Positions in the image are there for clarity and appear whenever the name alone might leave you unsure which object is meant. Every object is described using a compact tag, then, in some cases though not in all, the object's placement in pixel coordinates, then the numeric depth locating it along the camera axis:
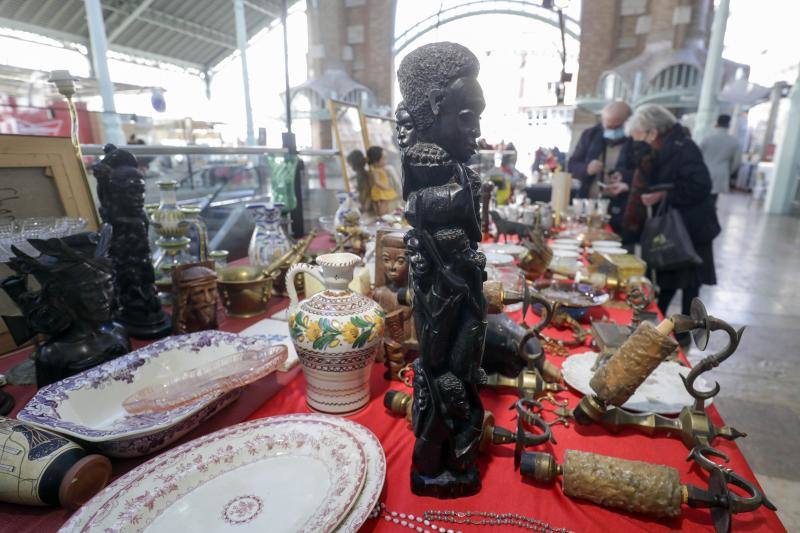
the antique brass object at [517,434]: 0.78
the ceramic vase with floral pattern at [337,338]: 0.88
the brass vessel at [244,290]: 1.44
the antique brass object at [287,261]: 1.57
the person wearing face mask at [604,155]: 3.20
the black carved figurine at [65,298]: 0.89
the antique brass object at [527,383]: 0.96
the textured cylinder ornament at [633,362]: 0.78
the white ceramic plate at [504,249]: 2.05
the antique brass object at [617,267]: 1.68
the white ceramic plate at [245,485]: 0.62
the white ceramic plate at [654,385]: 0.95
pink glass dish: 0.84
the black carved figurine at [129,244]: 1.19
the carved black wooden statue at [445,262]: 0.64
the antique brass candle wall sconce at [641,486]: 0.65
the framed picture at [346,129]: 2.61
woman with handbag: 2.43
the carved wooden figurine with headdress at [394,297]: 1.09
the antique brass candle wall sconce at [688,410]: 0.75
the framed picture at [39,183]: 1.15
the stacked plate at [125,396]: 0.73
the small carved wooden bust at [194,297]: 1.22
